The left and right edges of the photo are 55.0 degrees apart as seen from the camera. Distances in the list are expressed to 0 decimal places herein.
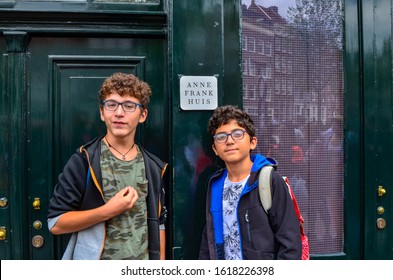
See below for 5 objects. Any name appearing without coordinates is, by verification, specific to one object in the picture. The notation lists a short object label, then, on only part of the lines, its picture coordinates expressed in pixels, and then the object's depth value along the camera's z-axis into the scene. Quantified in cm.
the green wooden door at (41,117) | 254
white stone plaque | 252
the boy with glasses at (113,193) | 198
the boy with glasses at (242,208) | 203
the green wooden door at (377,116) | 276
